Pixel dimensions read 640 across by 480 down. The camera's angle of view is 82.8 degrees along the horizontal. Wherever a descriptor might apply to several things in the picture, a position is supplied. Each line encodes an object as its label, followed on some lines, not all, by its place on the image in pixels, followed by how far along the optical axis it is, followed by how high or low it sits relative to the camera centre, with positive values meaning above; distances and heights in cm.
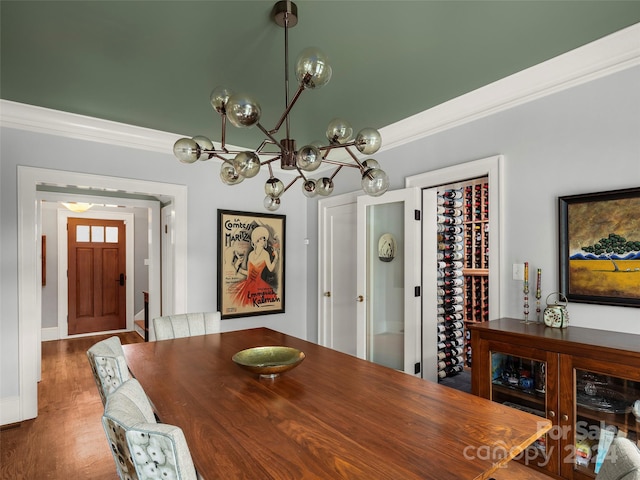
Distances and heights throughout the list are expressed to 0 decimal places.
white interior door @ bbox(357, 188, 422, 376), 314 -37
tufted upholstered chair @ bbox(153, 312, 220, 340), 262 -62
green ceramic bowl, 159 -58
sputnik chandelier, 147 +48
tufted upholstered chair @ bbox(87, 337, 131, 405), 147 -52
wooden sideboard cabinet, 173 -78
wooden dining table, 96 -60
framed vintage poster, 396 -25
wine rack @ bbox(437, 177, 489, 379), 391 -38
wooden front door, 604 -55
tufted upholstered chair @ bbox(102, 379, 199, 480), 83 -48
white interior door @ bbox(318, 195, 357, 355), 402 -38
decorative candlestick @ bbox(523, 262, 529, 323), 230 -33
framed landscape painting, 195 -4
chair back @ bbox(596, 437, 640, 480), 73 -47
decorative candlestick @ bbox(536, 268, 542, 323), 230 -35
